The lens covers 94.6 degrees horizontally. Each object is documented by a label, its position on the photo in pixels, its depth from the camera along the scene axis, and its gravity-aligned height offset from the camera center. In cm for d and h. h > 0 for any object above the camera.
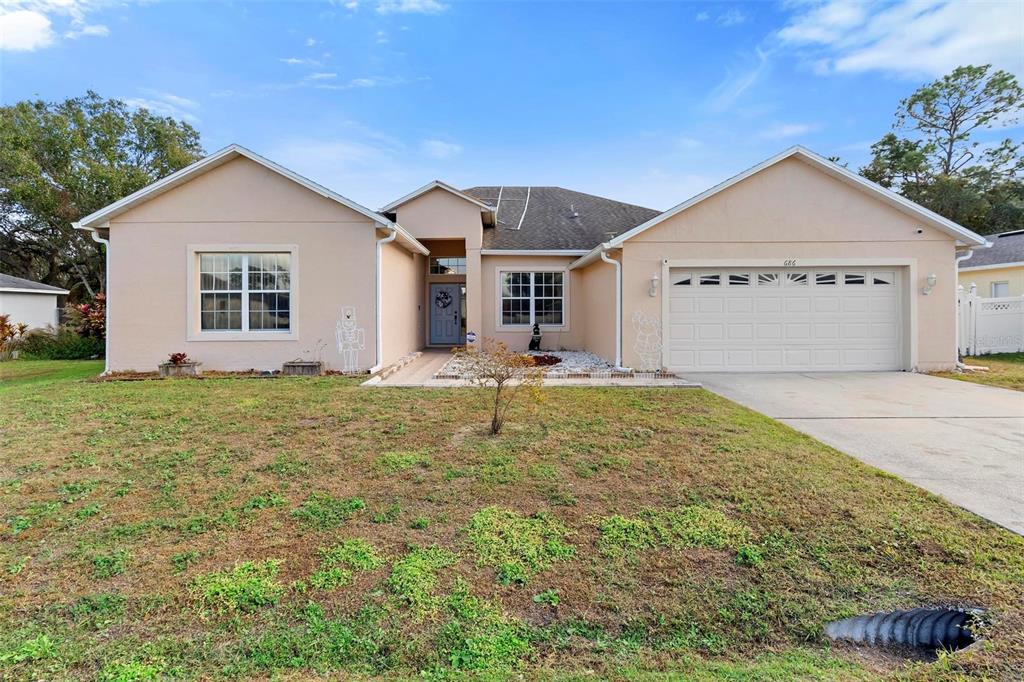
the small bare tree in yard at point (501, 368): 572 -33
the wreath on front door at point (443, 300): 1686 +151
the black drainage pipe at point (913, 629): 259 -162
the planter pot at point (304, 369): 1028 -56
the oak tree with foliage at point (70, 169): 2116 +800
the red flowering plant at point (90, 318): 1595 +94
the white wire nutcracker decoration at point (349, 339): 1048 +9
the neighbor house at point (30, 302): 1716 +165
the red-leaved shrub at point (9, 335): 1568 +35
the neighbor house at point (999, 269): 1698 +258
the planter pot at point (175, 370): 1011 -55
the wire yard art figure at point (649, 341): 1068 +0
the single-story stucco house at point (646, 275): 1043 +151
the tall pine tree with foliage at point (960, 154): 2550 +1062
